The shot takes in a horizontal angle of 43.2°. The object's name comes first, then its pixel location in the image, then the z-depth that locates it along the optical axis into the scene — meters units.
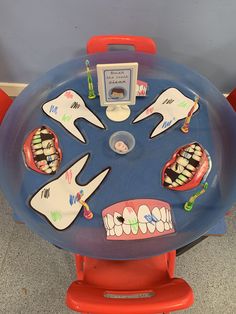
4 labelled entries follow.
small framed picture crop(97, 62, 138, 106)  0.88
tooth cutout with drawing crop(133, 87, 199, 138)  1.05
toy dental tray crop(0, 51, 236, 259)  0.88
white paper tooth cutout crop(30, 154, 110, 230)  0.90
